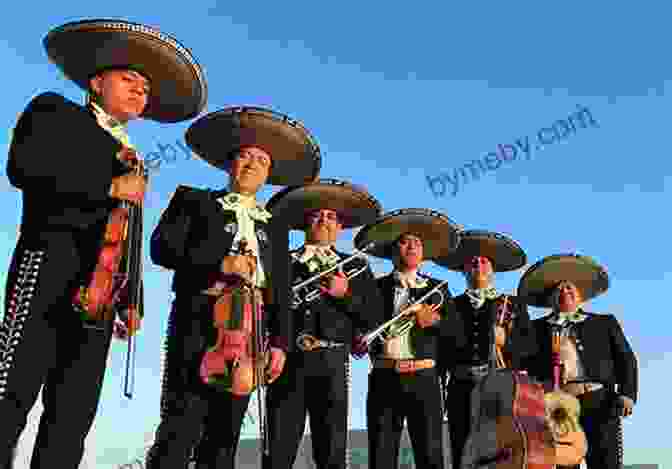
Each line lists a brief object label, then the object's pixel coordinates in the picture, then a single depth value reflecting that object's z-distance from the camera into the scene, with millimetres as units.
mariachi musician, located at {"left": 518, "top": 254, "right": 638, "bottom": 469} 7836
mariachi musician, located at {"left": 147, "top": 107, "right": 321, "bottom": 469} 4586
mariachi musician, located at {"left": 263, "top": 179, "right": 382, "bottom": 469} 6066
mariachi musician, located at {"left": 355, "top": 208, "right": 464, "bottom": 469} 6730
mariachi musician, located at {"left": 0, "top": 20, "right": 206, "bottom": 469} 3775
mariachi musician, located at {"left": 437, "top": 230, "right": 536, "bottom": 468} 7379
